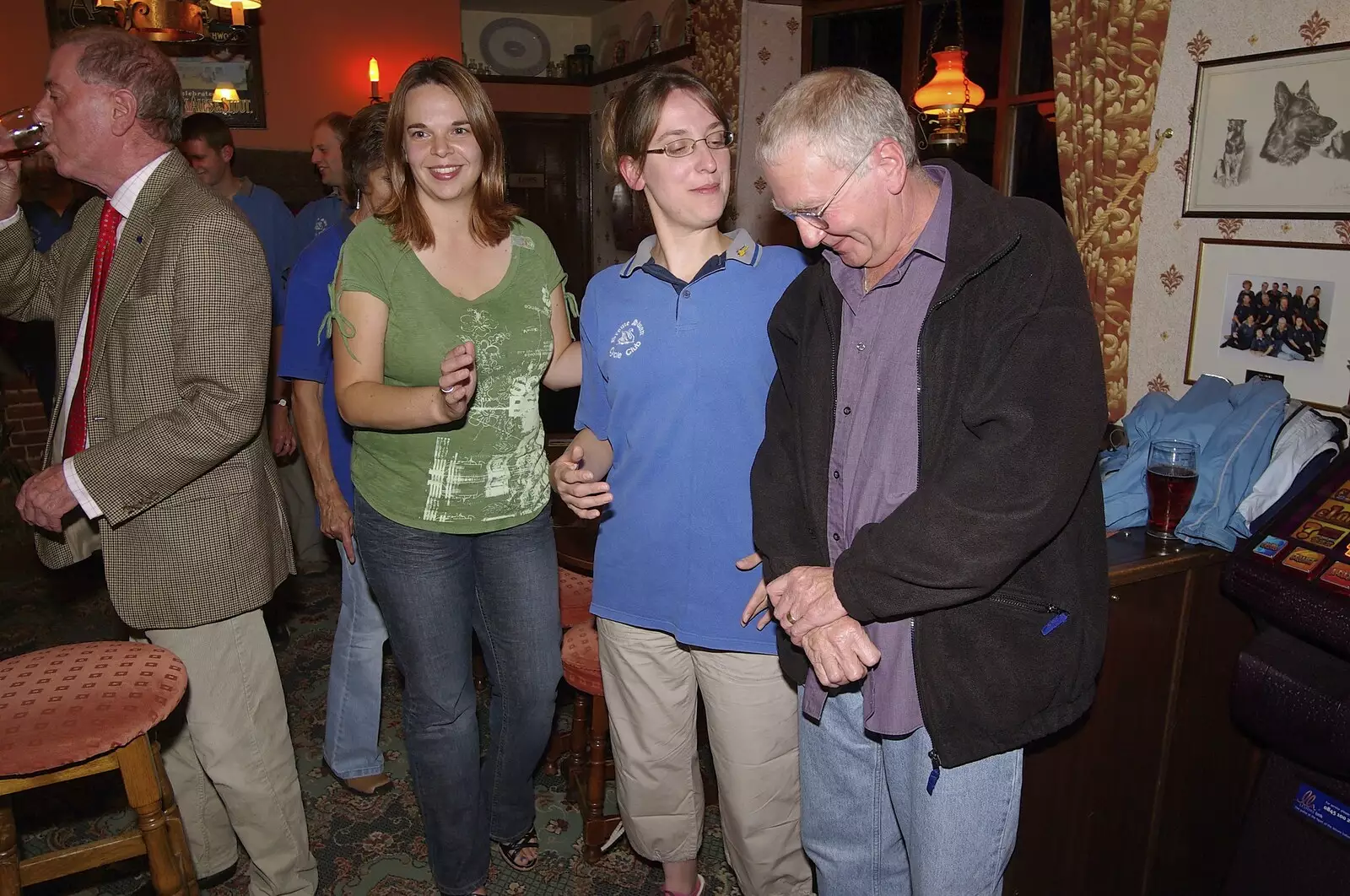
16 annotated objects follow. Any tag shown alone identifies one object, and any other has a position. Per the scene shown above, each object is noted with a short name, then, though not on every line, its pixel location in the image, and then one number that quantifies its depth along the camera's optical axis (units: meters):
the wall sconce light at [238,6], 4.70
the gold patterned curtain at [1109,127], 2.67
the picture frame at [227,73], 5.84
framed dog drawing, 2.26
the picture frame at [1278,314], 2.29
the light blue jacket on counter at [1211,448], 1.96
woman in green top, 1.81
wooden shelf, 6.06
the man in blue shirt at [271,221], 3.64
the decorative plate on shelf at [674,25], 6.13
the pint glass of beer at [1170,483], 1.97
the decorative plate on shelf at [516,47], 7.91
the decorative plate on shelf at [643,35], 6.89
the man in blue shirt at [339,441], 2.32
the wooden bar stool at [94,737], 1.56
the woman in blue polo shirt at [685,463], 1.69
